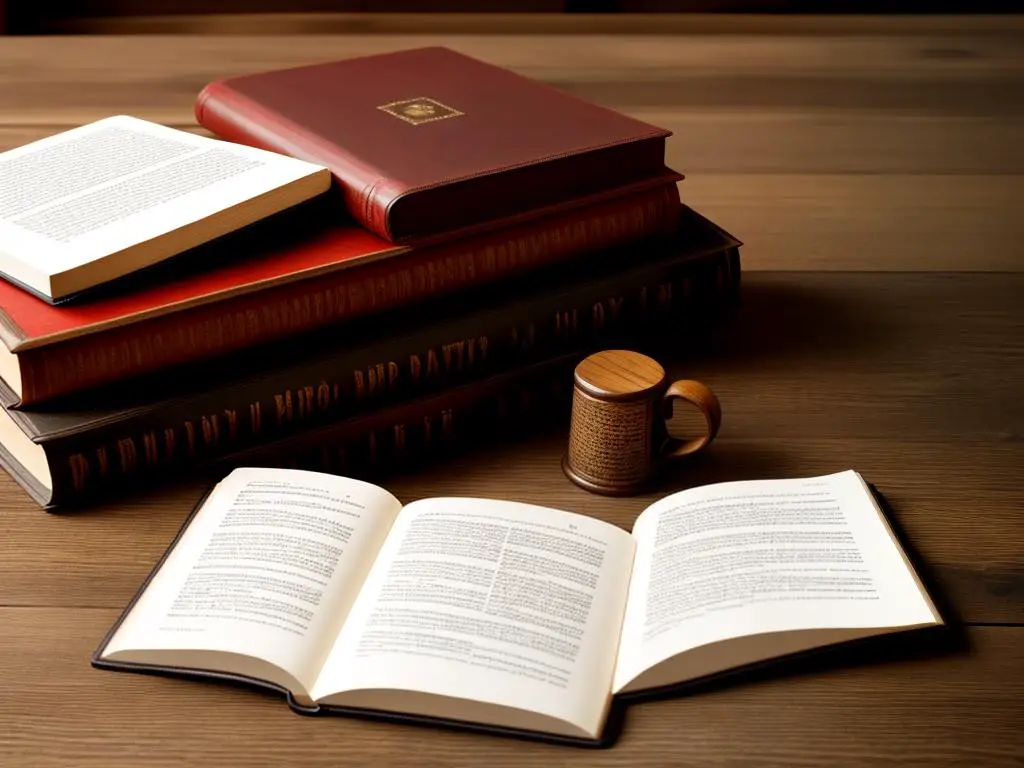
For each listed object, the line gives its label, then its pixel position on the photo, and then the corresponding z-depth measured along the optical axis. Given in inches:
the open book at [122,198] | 36.0
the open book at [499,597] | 29.4
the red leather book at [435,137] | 40.0
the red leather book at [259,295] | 35.1
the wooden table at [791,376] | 29.0
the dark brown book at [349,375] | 36.0
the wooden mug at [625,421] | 36.7
